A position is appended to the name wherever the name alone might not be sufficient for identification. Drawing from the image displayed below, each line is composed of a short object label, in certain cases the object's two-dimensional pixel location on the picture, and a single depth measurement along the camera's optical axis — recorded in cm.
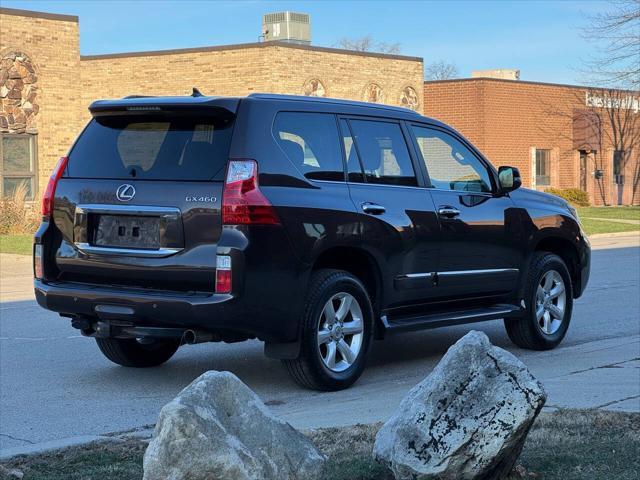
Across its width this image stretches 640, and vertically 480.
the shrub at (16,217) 2617
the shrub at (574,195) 4453
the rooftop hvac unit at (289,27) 3791
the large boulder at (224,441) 428
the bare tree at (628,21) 3850
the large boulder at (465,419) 467
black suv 732
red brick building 4341
